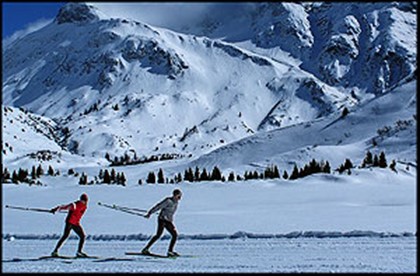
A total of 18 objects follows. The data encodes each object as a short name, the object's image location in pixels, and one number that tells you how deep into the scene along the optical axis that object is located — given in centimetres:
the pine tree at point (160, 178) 8418
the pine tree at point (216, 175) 8212
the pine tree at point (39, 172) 9548
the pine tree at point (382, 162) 6661
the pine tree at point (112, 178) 8671
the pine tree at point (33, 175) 9032
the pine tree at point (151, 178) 8248
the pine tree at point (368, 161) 8211
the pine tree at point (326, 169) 7172
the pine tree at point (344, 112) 14727
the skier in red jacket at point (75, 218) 1589
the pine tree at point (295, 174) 7369
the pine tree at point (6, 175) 9688
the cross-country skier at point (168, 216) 1598
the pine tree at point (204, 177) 8025
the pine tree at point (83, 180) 7391
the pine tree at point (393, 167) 6080
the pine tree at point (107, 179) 8216
